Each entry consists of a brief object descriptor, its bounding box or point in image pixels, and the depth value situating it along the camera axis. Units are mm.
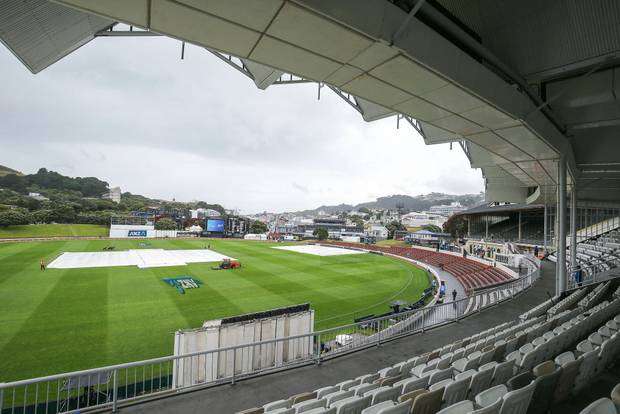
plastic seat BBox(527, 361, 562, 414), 3691
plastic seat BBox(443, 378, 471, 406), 3857
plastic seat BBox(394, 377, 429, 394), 4324
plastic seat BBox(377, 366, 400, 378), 5605
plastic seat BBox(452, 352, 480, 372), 5008
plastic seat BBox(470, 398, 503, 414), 2921
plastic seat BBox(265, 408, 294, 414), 3799
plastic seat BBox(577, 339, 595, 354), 5367
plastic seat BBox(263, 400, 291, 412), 4454
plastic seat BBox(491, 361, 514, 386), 4418
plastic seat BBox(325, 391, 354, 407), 4279
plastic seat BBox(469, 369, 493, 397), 4145
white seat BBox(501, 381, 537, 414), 3168
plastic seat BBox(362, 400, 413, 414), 3117
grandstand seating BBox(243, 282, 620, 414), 3490
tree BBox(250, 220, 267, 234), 105812
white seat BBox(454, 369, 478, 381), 4192
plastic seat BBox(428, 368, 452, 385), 4668
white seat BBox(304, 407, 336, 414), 3475
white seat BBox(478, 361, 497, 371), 4367
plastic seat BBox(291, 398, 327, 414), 4023
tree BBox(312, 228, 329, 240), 87325
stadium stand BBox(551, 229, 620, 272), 18266
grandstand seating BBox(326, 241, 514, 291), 26578
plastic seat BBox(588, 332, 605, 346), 5718
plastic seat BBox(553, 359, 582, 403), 4047
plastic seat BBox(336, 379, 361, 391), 5113
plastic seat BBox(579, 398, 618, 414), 2575
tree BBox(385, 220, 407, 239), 104075
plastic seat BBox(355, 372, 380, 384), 5371
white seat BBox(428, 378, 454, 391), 4004
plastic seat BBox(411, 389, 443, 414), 3526
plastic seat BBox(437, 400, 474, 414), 3147
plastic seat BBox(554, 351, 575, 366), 4699
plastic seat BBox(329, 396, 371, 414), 3667
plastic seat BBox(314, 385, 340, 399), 4866
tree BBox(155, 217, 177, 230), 84688
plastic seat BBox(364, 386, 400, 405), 3975
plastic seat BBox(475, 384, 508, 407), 3488
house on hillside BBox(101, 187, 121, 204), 161575
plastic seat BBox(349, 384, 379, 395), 4570
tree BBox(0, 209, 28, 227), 59281
